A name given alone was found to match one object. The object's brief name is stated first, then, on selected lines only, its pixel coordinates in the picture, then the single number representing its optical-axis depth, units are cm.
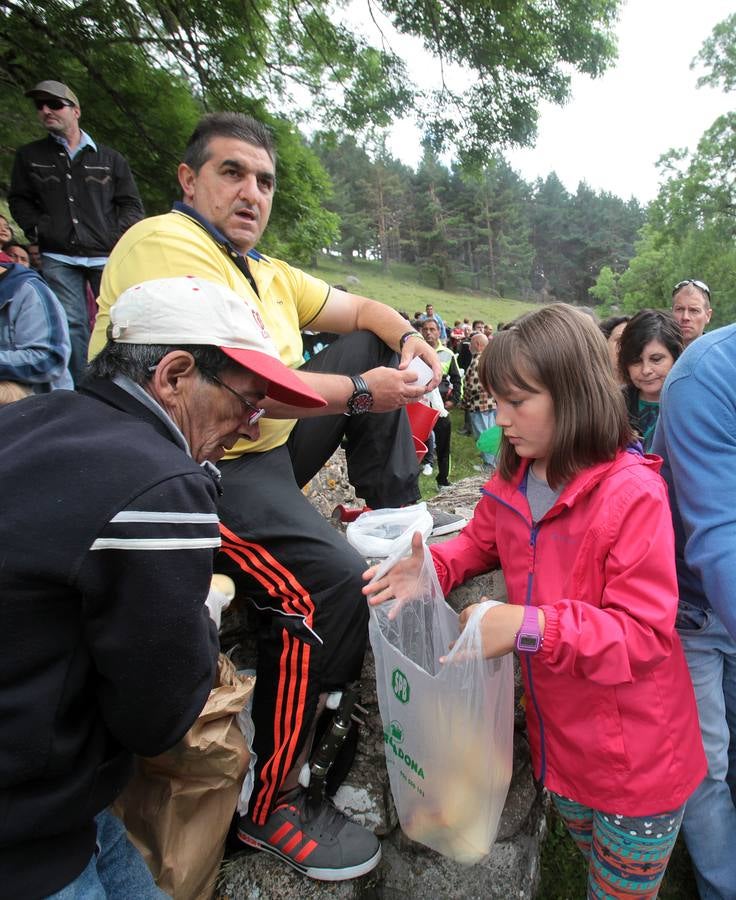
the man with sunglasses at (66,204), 417
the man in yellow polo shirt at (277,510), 166
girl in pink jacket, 132
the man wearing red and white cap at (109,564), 94
